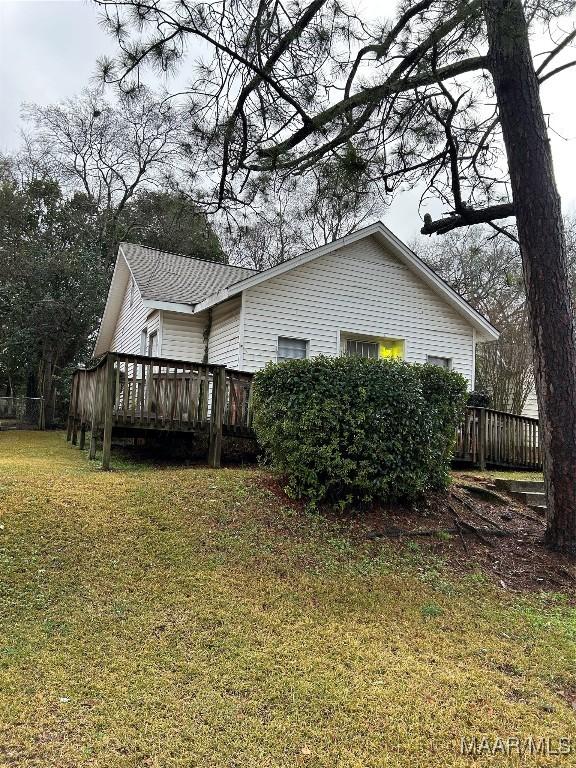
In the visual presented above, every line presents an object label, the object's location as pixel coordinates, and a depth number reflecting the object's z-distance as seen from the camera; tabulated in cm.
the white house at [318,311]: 1096
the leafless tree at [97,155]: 2367
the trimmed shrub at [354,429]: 575
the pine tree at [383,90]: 495
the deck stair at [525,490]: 720
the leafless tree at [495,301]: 1948
